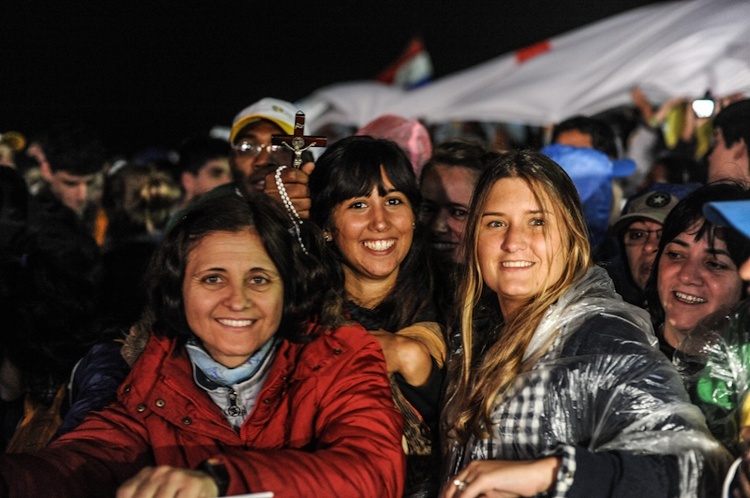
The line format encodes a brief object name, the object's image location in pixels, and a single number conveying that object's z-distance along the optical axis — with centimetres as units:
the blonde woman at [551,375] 240
